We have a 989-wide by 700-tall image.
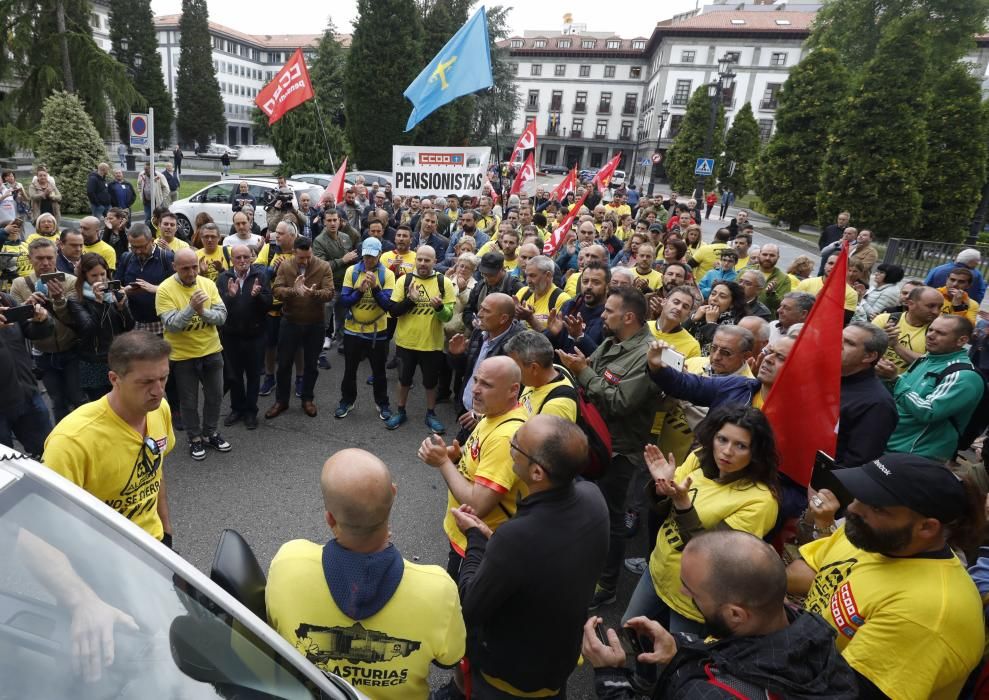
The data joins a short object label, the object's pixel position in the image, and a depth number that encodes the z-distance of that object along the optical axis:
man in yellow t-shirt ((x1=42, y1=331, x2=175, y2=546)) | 2.43
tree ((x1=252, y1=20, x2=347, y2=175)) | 26.45
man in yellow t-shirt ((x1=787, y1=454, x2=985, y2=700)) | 1.80
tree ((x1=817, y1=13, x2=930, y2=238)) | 18.47
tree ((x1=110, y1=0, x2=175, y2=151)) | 53.25
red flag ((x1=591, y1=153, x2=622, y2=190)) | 14.07
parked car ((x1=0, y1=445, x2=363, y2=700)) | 1.31
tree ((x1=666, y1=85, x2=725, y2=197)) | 34.81
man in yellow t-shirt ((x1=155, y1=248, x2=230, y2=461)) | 4.87
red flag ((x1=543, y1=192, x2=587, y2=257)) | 7.55
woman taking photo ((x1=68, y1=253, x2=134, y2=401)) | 4.68
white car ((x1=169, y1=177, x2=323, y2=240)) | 13.78
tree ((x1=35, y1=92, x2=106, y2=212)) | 16.11
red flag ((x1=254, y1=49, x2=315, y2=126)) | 11.04
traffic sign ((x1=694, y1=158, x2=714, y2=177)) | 19.45
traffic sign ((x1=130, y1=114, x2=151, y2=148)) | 11.16
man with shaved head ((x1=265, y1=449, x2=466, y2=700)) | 1.67
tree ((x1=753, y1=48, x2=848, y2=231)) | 24.58
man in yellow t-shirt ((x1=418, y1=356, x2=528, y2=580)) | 2.64
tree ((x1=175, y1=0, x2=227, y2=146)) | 59.69
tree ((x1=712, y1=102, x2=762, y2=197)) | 35.59
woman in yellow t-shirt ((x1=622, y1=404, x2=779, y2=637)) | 2.52
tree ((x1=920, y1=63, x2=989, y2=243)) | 20.27
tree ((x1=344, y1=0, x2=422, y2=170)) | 32.31
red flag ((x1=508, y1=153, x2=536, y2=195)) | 13.11
